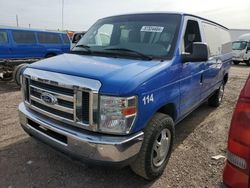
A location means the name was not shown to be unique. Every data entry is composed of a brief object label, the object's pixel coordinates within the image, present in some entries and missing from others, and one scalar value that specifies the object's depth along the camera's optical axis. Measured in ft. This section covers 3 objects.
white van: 51.99
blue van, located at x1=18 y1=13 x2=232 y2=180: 6.21
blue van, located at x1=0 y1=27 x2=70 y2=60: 25.07
